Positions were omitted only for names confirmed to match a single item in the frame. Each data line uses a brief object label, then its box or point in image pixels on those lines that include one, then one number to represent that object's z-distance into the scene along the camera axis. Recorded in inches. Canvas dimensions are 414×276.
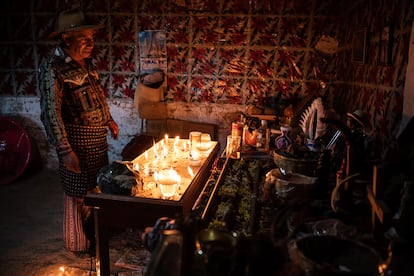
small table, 101.7
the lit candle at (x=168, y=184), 109.1
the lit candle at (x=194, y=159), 138.8
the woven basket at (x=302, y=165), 91.8
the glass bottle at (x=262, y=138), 152.3
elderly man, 144.9
